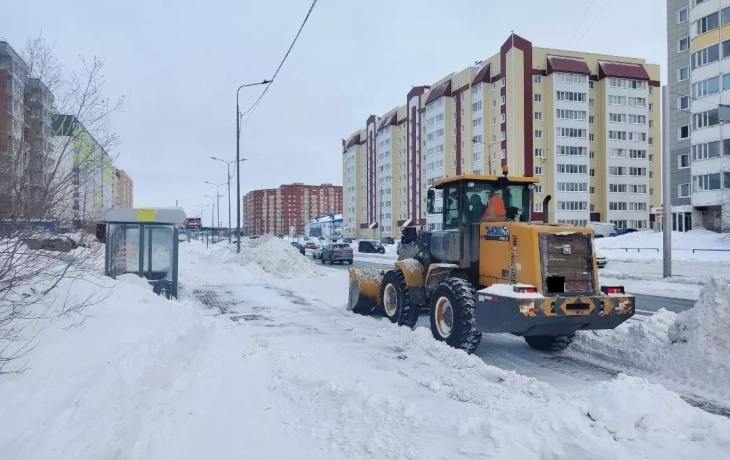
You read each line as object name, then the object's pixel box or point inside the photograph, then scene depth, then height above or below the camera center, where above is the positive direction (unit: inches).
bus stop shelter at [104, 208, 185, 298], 540.7 -7.5
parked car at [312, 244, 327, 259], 1680.6 -50.9
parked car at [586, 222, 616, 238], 2394.3 +23.9
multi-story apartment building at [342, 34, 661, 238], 2600.9 +524.1
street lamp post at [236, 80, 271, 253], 1216.9 +137.1
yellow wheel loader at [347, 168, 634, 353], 292.5 -23.0
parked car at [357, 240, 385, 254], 2241.6 -42.7
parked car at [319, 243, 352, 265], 1508.4 -44.5
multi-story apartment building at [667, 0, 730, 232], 1749.5 +375.5
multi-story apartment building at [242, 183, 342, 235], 6943.9 +373.4
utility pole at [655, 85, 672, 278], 820.0 +95.7
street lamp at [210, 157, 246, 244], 1827.5 +144.1
